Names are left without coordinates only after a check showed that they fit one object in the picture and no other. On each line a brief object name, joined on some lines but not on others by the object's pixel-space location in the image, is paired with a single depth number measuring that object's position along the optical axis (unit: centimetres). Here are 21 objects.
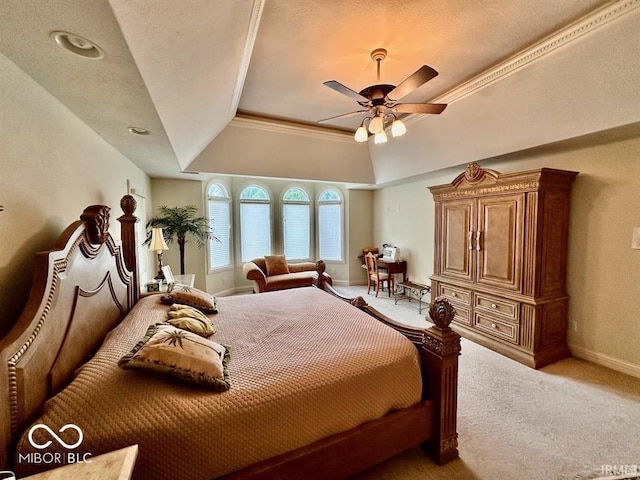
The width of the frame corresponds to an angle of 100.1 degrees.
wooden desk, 548
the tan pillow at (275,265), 537
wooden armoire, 281
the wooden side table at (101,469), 84
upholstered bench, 499
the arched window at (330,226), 664
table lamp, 340
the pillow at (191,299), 235
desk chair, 543
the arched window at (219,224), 542
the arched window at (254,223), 601
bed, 103
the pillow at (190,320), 183
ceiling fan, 224
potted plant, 422
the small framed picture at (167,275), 342
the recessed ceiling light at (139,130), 226
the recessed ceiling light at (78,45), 110
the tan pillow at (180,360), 124
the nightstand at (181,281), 329
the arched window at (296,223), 641
